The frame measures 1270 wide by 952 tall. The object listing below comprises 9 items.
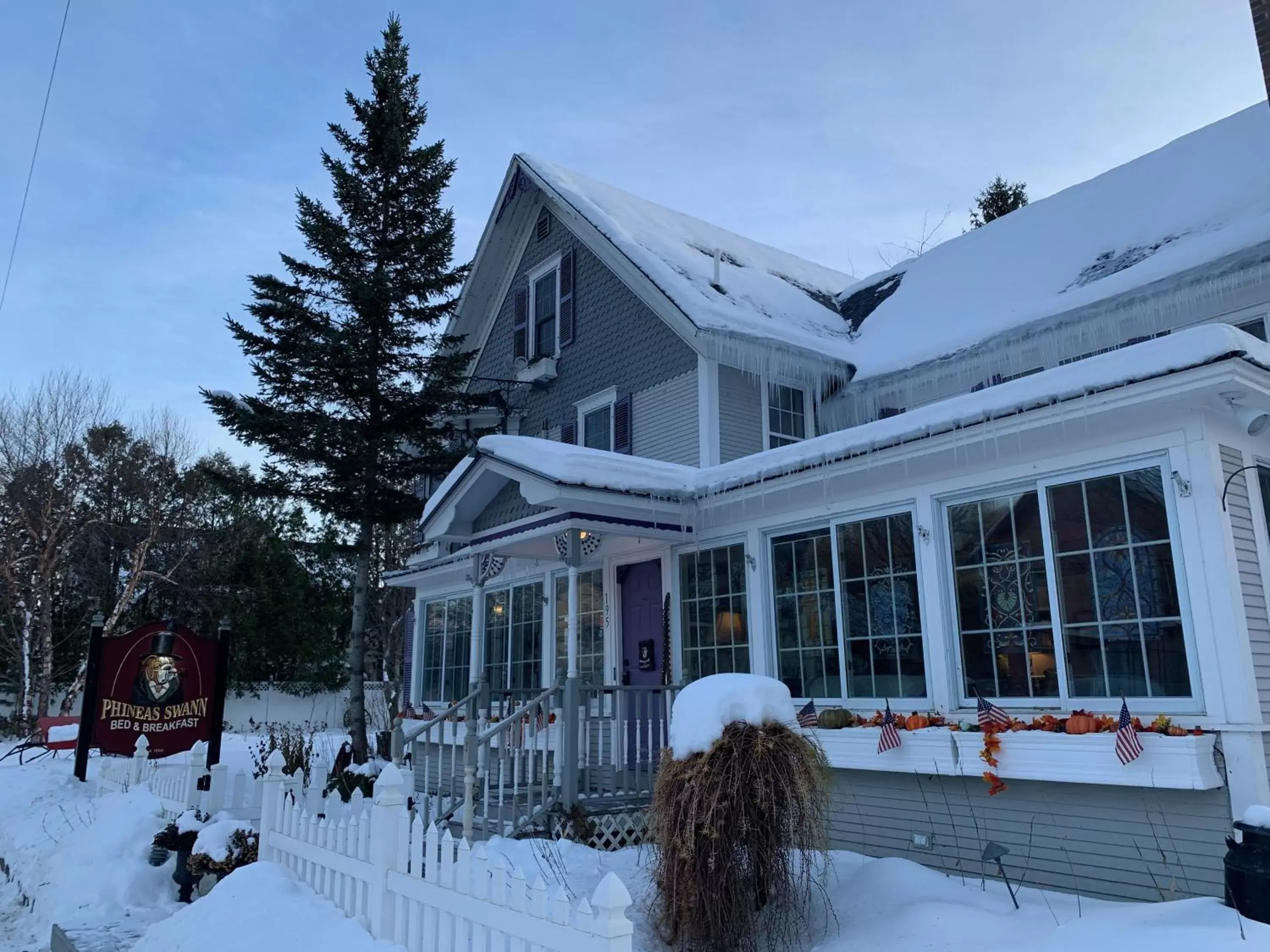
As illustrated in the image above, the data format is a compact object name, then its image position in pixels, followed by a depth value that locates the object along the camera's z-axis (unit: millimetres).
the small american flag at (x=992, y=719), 6273
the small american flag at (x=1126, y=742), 5543
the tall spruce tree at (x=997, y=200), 27359
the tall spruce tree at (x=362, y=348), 14883
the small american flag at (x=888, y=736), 6836
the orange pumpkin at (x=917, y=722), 6789
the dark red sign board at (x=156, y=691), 10469
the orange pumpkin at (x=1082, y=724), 5879
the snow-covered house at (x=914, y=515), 5820
